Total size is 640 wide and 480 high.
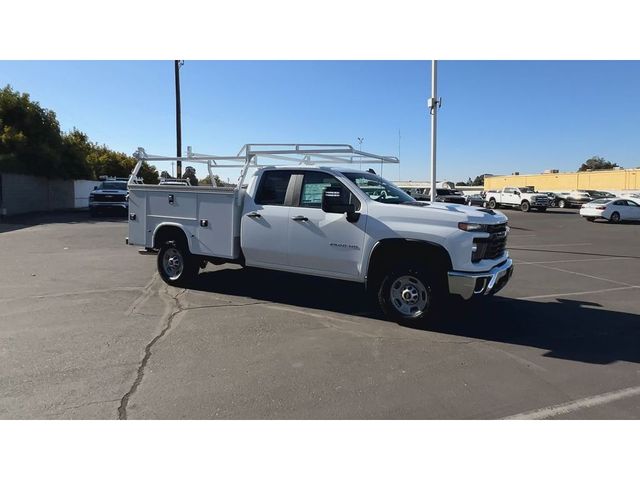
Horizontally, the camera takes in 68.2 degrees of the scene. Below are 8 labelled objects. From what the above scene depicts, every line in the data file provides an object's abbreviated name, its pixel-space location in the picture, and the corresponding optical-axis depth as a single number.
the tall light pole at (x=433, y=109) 16.17
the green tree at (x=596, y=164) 109.99
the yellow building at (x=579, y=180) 55.50
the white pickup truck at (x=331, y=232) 5.62
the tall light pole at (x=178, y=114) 23.92
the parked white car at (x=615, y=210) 27.50
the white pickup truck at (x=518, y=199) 38.72
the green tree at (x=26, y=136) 26.75
